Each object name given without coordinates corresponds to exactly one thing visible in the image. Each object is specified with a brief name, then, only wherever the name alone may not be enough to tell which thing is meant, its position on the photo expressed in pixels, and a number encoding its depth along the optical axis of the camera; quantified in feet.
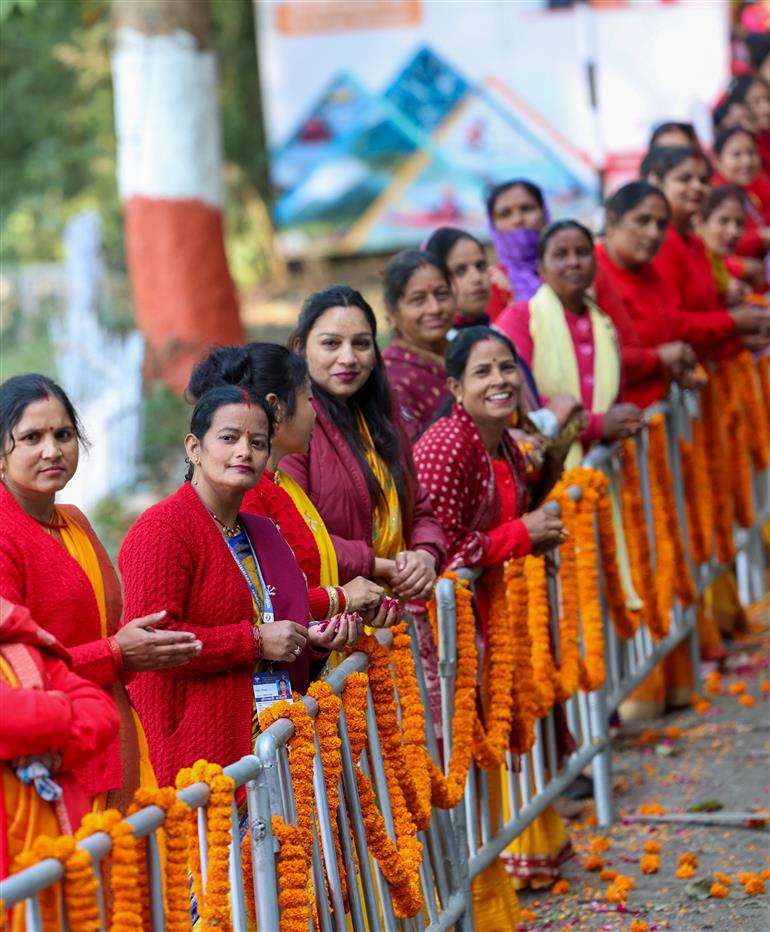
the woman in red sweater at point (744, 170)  58.44
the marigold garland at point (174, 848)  19.24
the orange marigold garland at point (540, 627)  33.99
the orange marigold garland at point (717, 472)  49.11
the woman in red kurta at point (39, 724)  19.58
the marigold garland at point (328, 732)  23.56
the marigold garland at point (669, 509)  43.16
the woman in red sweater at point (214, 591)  23.49
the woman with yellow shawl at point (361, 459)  28.55
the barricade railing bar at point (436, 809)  21.07
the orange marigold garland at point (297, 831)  21.68
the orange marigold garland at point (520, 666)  32.83
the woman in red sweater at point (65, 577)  22.08
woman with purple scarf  42.83
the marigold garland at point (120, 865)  18.26
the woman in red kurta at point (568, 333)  39.09
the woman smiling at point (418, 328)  35.14
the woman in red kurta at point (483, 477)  31.53
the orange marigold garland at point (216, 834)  20.22
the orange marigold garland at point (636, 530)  41.29
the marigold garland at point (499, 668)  31.35
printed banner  100.83
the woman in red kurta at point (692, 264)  47.44
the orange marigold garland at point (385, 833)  24.86
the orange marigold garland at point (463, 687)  29.07
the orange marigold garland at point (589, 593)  36.88
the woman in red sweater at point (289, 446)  26.37
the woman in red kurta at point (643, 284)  43.14
